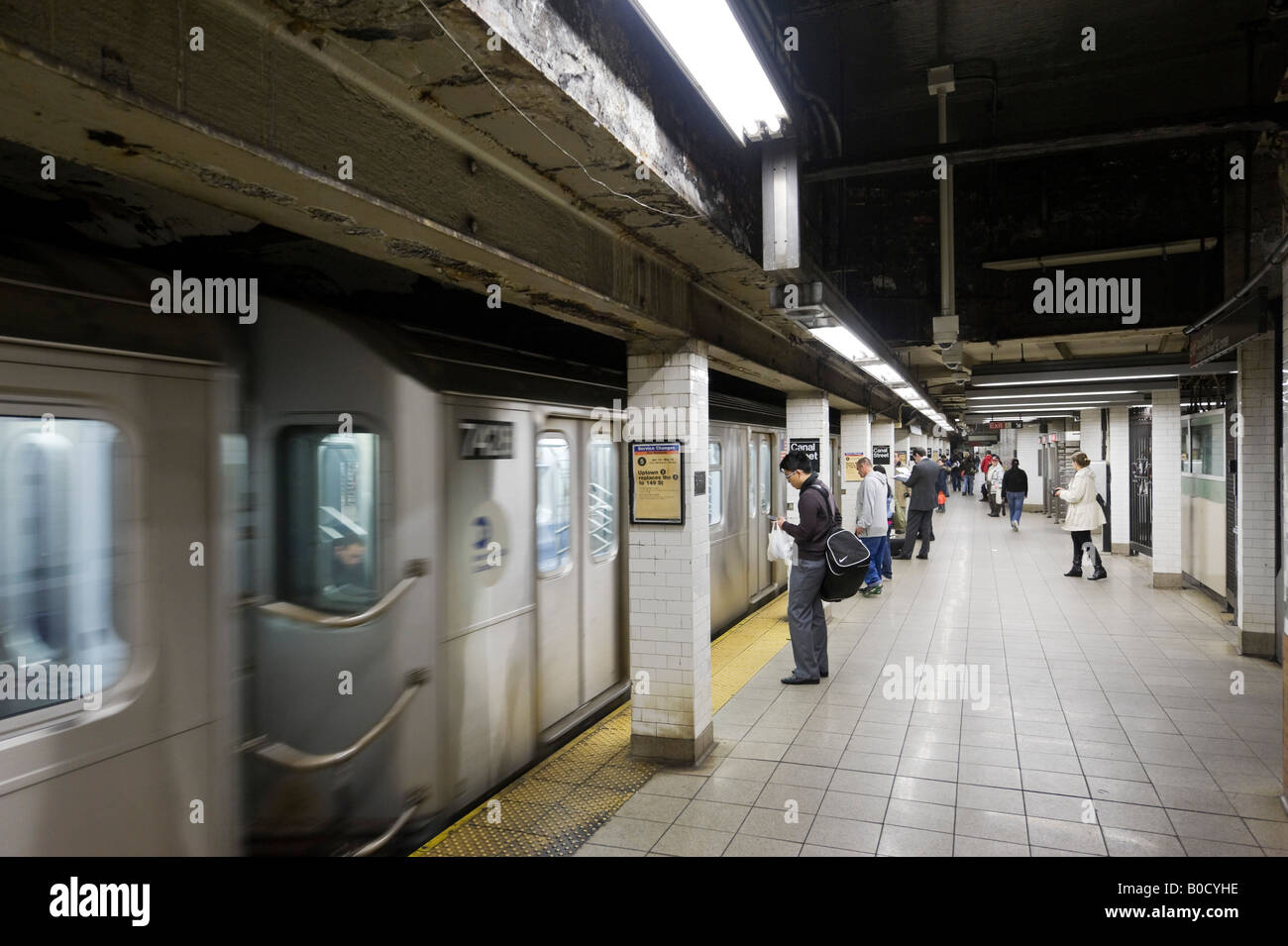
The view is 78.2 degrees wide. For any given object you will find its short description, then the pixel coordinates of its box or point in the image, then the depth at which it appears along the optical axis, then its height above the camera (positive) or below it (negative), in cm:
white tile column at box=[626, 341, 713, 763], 459 -81
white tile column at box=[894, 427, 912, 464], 2194 +68
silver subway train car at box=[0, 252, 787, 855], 212 -39
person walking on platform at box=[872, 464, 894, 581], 1034 -138
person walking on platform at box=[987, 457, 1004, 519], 2348 -58
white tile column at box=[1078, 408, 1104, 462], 1510 +50
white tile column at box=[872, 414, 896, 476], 1555 +62
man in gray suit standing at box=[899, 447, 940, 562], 1248 -58
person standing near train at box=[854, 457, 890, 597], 930 -57
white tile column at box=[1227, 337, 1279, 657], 654 -32
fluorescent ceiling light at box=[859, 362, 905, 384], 681 +82
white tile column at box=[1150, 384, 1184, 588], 984 -38
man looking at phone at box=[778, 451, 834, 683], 594 -82
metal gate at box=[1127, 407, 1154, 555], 1223 -27
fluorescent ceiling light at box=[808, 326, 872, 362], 509 +84
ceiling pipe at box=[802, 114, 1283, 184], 349 +150
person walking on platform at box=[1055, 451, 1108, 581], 1045 -61
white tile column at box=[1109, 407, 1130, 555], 1299 -46
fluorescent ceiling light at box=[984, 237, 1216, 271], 688 +182
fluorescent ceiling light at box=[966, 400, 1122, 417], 1348 +99
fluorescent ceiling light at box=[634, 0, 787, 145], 222 +128
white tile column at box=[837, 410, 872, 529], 1220 +45
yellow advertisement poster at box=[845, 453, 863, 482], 1134 -8
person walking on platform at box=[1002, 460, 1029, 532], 1748 -61
